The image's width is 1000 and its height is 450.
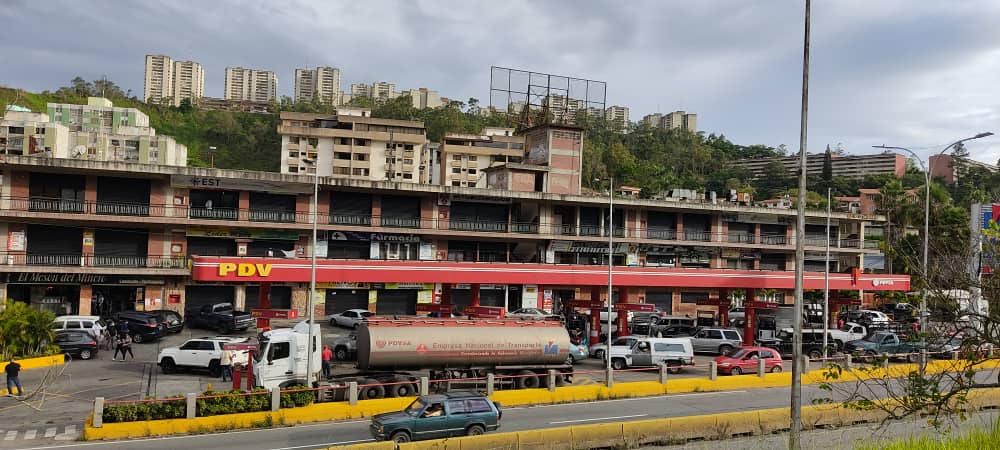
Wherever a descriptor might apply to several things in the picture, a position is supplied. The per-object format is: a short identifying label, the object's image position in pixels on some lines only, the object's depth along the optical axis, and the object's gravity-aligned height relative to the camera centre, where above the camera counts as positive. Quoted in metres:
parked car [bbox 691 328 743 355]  42.09 -5.28
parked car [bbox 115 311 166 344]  40.16 -5.27
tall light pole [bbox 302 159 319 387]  26.94 -4.16
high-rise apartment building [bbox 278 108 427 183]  101.12 +12.02
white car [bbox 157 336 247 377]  32.66 -5.53
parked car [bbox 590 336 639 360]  38.03 -5.42
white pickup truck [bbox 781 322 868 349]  45.31 -5.07
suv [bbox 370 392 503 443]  21.03 -5.16
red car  35.62 -5.41
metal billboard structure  70.38 +12.72
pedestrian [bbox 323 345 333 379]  30.40 -5.15
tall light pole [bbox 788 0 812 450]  16.50 -0.96
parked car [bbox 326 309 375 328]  47.44 -5.28
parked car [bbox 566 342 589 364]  37.78 -5.58
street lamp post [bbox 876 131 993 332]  32.07 +3.70
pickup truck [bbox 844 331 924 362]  40.84 -5.13
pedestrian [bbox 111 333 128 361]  35.09 -5.51
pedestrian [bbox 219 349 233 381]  31.37 -5.51
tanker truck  28.17 -4.50
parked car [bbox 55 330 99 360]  35.44 -5.60
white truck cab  28.09 -4.78
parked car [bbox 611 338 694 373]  36.44 -5.28
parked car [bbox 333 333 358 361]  34.75 -5.31
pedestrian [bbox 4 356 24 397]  25.98 -5.17
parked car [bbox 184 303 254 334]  43.09 -5.19
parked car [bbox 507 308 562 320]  47.17 -4.57
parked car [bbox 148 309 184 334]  41.44 -5.16
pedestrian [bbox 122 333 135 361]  35.09 -5.47
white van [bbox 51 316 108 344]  37.59 -5.09
